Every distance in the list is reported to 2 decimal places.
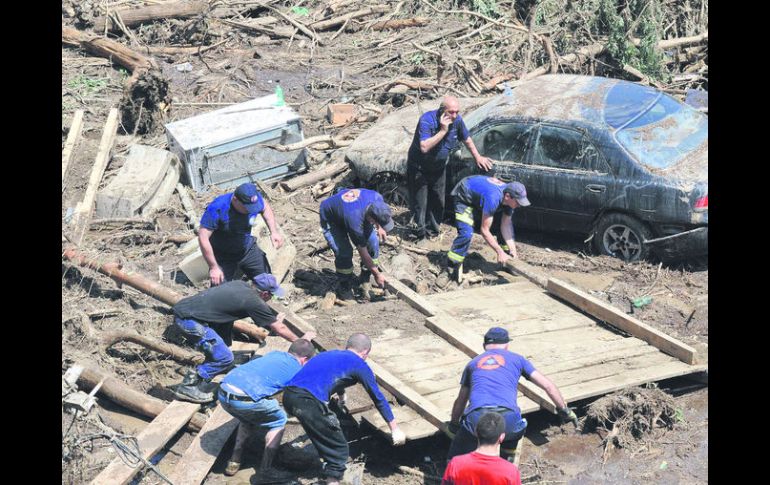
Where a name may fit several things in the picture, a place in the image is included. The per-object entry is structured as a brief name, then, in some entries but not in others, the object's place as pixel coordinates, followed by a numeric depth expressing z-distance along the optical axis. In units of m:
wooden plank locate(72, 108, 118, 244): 22.67
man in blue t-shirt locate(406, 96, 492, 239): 21.47
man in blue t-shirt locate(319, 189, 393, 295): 18.63
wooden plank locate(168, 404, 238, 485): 14.29
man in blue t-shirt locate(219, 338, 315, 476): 14.20
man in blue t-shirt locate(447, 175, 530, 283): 19.86
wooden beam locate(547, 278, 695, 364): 16.67
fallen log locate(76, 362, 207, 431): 15.86
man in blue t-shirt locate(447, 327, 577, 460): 13.02
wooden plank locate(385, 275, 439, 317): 18.39
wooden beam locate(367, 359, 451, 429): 14.51
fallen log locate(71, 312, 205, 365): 17.53
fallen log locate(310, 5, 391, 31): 35.91
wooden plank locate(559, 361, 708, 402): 15.41
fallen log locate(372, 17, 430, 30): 35.09
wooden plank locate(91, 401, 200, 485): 13.66
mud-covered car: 19.75
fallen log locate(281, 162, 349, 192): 25.06
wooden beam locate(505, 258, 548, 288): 19.80
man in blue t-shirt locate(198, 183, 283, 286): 17.92
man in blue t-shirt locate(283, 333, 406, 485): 13.65
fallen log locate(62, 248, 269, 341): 18.23
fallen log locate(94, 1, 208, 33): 35.03
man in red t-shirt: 11.30
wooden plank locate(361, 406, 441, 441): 14.45
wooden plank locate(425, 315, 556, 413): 16.72
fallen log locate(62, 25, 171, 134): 28.00
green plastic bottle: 27.48
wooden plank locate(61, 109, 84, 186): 25.27
